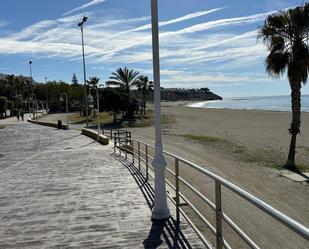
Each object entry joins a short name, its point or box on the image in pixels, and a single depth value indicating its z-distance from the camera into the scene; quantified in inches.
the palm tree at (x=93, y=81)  2095.2
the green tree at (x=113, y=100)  1363.5
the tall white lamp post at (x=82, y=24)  831.8
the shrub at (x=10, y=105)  2369.7
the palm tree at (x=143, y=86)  1729.2
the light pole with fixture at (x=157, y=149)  159.7
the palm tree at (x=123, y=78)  1561.2
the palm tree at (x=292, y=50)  457.6
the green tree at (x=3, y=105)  1990.6
